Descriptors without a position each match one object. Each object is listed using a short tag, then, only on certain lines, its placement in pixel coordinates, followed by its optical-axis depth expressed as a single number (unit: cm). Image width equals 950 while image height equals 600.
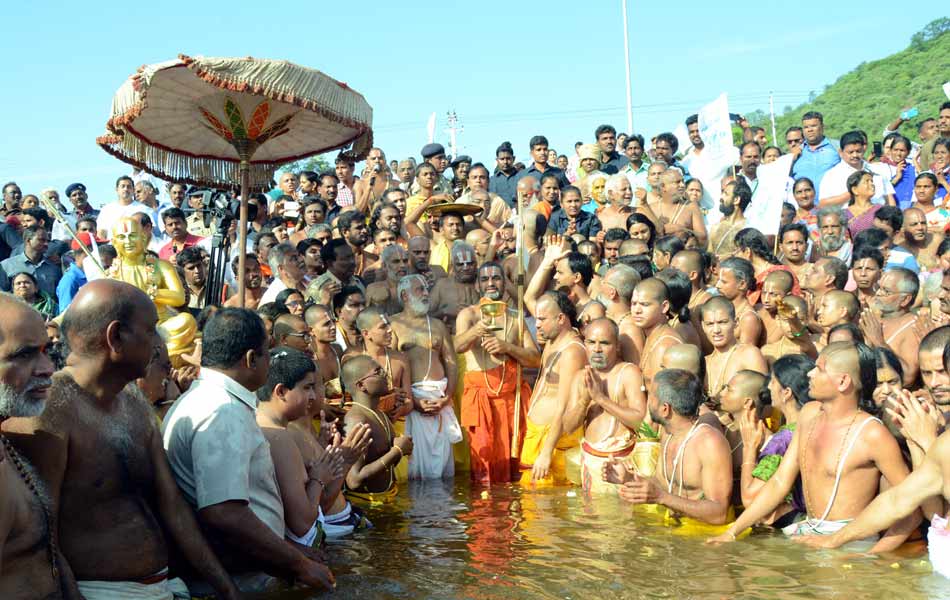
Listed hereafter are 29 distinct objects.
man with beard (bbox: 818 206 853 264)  1019
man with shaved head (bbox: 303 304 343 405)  797
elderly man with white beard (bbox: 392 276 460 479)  916
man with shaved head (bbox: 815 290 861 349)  779
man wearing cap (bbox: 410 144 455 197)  1358
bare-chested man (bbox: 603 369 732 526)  641
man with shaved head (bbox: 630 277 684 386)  841
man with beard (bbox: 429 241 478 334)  1002
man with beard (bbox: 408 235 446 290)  1033
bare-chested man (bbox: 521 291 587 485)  882
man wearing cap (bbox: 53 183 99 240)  1470
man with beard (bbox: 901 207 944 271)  1003
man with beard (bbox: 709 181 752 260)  1127
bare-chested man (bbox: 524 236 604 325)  992
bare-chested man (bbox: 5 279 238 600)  363
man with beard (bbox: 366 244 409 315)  988
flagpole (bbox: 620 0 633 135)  2939
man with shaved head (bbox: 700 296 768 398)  789
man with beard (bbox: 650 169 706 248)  1174
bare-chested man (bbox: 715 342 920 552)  575
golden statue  839
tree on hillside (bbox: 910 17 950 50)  5478
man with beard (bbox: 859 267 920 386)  766
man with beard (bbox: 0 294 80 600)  307
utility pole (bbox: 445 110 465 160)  4825
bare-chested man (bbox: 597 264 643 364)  889
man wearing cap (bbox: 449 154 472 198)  1438
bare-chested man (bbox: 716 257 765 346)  856
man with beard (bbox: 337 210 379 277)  1085
